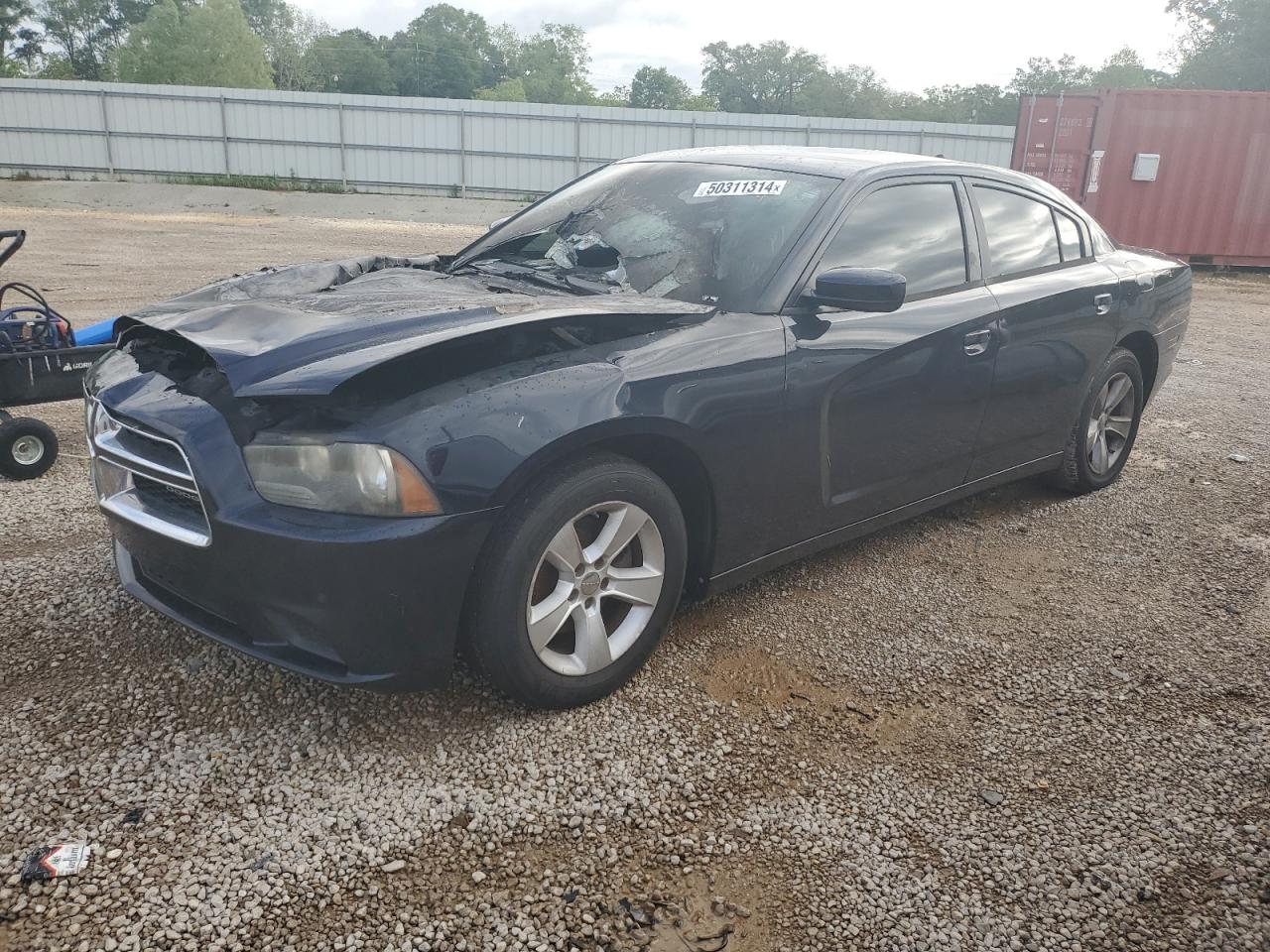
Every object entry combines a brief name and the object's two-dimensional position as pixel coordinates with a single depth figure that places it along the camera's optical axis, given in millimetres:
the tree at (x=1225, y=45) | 49969
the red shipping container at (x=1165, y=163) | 15188
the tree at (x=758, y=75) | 91688
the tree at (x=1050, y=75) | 77769
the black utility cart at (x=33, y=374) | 4453
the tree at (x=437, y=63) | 86500
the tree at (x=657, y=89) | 96875
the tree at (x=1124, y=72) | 73706
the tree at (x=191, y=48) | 57969
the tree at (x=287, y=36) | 74000
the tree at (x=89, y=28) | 72125
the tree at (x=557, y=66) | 92375
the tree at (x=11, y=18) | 59500
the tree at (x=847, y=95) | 81375
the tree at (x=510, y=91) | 80219
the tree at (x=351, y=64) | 84062
